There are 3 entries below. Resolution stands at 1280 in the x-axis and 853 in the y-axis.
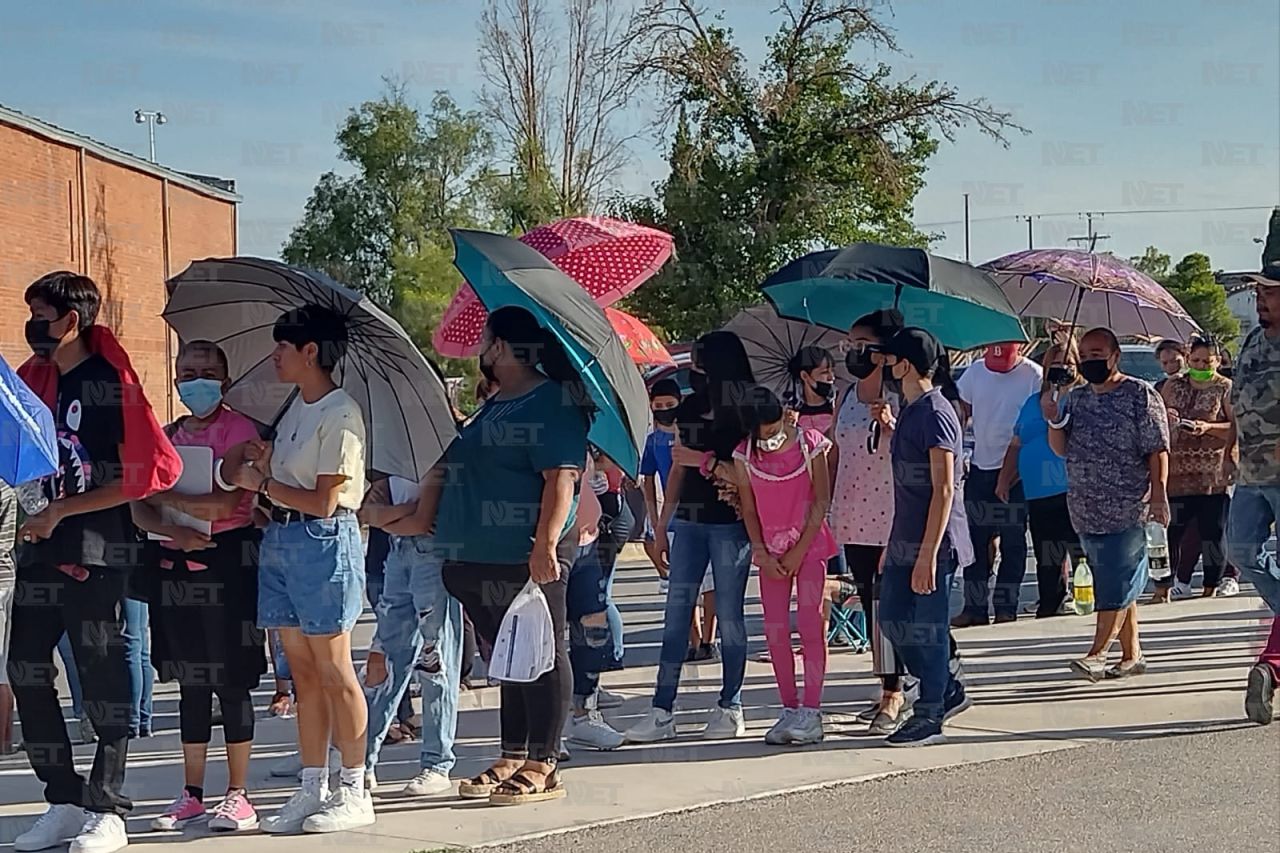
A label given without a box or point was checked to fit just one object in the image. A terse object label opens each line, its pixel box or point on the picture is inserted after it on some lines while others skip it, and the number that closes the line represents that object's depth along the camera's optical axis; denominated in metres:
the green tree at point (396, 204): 37.81
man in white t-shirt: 10.69
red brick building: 23.44
